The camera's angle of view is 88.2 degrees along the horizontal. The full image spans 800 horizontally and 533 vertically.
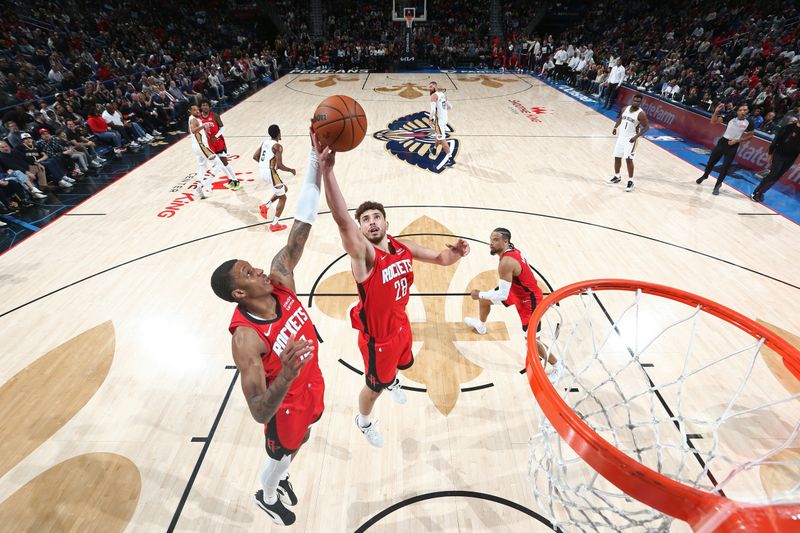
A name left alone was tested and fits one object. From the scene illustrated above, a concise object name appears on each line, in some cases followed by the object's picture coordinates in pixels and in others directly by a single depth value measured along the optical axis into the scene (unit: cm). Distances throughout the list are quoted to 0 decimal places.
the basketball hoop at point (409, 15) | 2232
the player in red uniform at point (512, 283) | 379
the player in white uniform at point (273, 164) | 650
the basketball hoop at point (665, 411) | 158
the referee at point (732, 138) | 747
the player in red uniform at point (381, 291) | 282
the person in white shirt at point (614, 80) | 1363
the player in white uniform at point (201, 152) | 730
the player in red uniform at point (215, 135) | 742
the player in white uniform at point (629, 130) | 748
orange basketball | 257
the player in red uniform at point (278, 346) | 205
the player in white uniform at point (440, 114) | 936
